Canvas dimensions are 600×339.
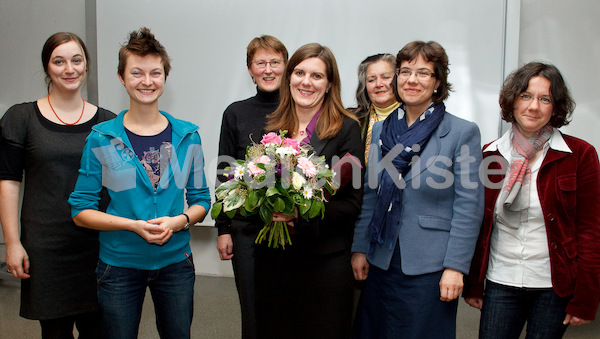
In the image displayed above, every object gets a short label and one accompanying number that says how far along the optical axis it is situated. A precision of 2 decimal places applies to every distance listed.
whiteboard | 3.50
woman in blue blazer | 1.81
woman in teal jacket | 1.82
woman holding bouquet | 1.90
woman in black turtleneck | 2.06
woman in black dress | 2.01
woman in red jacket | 1.79
